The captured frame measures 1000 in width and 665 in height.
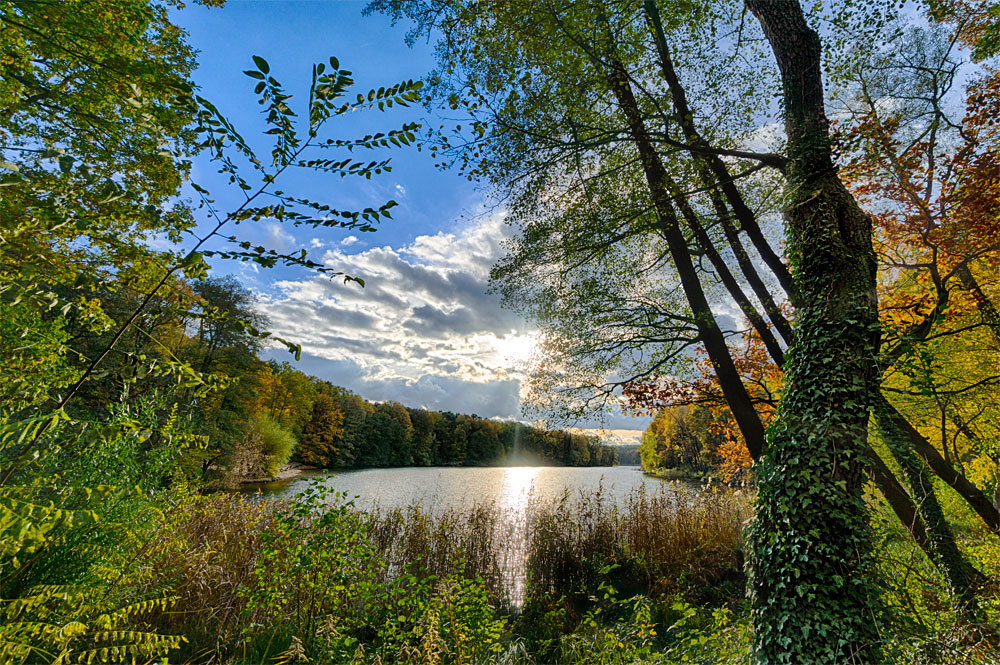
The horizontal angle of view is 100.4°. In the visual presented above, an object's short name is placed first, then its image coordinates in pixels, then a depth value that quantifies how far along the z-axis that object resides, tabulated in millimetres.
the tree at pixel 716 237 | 2965
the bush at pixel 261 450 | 17969
